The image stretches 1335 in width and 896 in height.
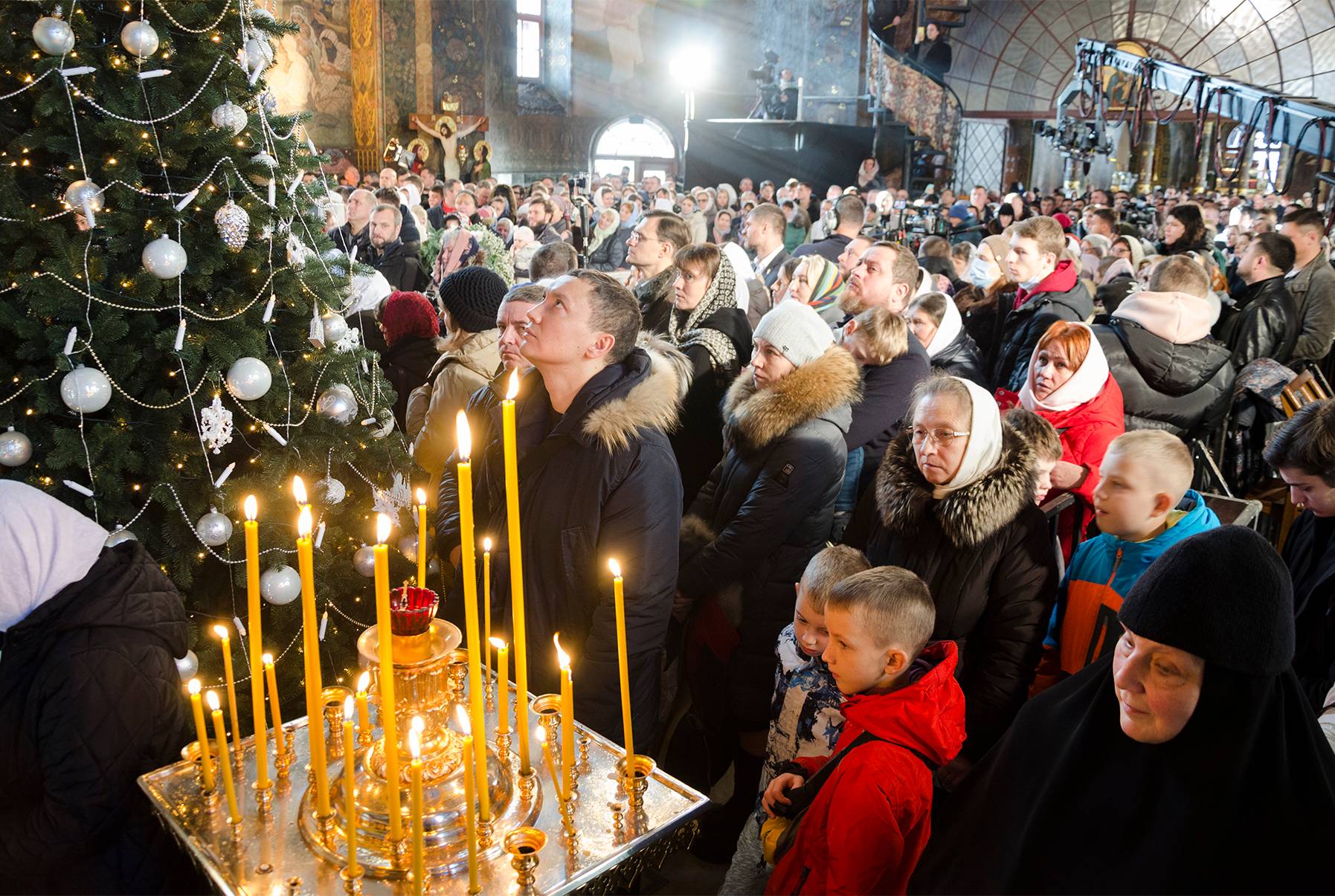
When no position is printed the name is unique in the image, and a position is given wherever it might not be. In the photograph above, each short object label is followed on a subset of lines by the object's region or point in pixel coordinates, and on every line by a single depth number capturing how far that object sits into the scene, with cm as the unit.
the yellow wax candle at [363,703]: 129
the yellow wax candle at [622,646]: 127
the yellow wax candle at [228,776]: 133
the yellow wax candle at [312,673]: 103
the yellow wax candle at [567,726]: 129
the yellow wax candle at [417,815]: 104
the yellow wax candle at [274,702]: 132
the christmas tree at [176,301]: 234
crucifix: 1919
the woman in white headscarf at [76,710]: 166
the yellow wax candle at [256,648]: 114
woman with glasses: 231
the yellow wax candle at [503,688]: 131
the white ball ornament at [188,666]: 258
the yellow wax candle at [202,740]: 131
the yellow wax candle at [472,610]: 108
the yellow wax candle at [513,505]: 115
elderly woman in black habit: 122
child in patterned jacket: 225
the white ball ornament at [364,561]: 291
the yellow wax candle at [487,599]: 142
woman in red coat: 323
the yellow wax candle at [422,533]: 147
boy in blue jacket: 231
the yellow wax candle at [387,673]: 95
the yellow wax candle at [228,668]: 129
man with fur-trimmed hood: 231
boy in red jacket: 170
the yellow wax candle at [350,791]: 118
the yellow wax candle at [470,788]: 113
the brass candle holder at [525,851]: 121
